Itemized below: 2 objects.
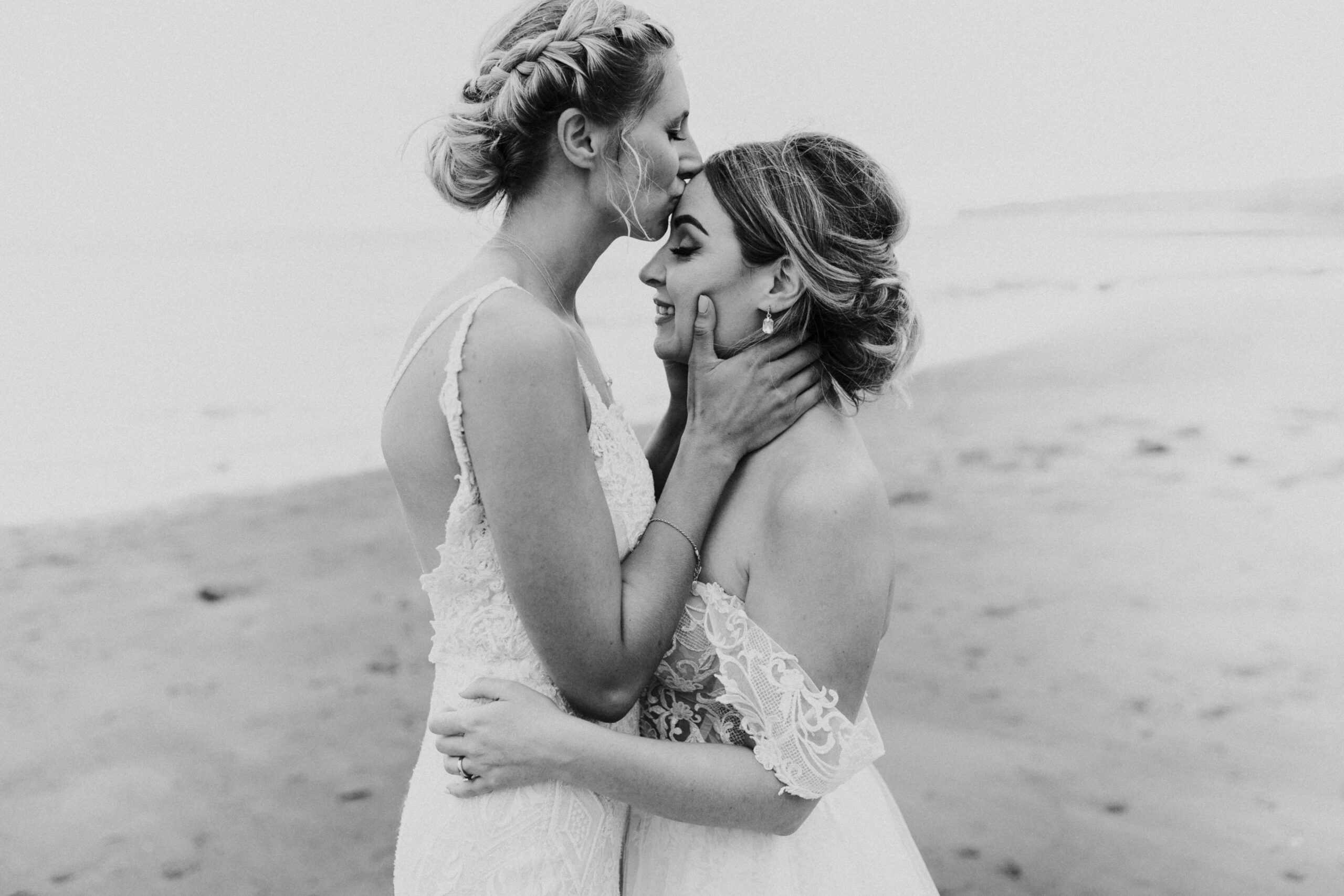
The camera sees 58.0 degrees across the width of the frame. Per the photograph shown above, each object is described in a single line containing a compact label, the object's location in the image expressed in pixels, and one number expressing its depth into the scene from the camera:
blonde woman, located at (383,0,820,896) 2.22
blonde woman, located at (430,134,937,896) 2.32
